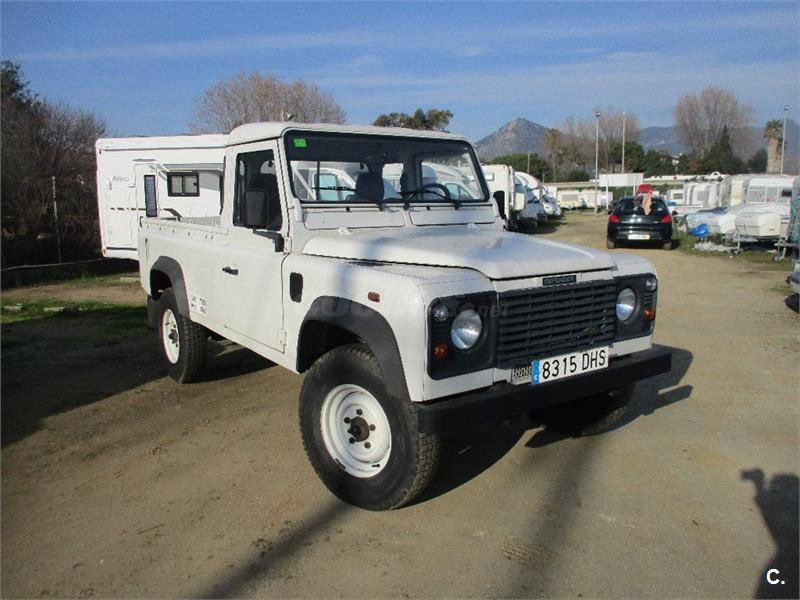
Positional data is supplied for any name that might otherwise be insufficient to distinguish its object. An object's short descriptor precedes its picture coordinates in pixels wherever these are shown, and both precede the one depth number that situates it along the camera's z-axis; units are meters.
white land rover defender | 3.26
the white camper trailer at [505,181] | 20.58
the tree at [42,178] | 13.76
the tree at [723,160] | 69.69
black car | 19.42
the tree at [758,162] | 74.90
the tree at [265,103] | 25.09
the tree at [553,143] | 82.12
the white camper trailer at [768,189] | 22.45
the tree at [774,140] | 62.98
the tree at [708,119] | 78.62
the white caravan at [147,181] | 12.86
